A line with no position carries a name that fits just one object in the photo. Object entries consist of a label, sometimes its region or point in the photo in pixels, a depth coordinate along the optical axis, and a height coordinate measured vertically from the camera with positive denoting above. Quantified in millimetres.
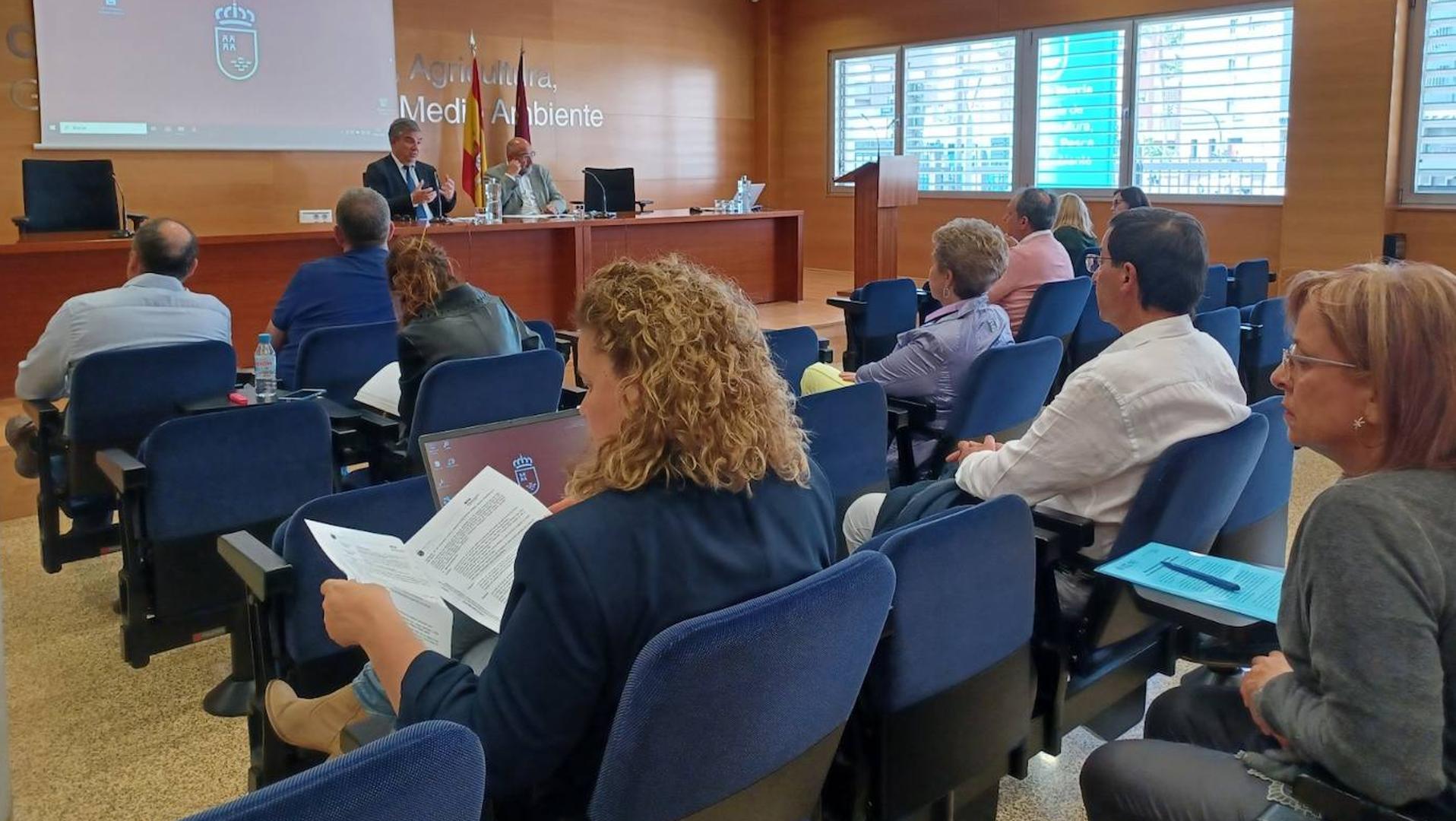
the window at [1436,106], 7547 +951
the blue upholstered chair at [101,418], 3123 -475
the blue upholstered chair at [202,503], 2656 -615
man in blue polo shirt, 4145 -117
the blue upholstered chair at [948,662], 1624 -642
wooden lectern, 7918 +277
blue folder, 1678 -539
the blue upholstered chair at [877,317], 5363 -340
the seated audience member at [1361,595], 1266 -410
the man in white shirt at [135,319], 3408 -204
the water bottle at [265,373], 3398 -380
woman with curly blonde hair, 1255 -347
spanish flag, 8789 +822
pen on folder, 1766 -541
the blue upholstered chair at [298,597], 1857 -588
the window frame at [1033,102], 8875 +1280
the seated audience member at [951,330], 3506 -262
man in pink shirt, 5000 -106
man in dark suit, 6965 +471
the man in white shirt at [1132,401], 2203 -312
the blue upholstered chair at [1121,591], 2055 -645
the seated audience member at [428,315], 3201 -185
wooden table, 5438 -48
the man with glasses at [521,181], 7836 +509
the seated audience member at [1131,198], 6461 +281
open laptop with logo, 1816 -346
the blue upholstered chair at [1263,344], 4945 -444
